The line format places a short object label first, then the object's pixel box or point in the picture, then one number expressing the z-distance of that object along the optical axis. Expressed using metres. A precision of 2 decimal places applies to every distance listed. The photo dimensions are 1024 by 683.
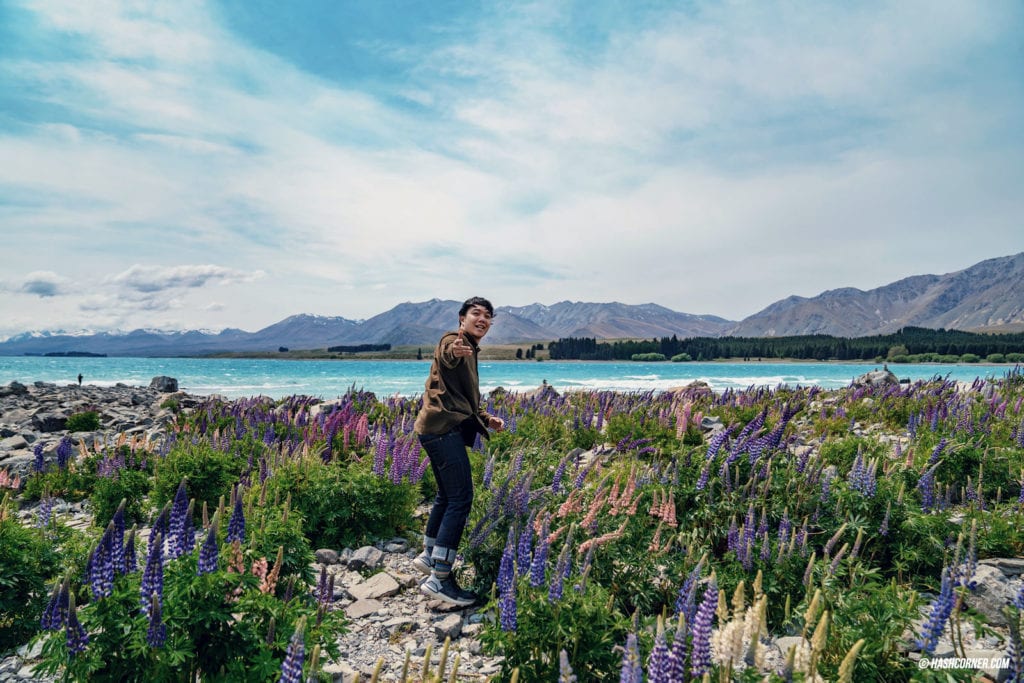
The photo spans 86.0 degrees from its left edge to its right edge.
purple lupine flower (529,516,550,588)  3.70
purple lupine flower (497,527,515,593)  3.88
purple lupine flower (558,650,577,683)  2.40
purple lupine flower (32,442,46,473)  9.00
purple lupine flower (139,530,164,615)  2.99
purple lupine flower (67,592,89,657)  2.90
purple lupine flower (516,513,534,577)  4.05
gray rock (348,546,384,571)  6.08
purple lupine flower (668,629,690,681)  2.53
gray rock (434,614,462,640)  4.73
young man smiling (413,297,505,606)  5.22
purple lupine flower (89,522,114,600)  3.19
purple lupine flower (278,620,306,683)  2.46
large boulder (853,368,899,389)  17.61
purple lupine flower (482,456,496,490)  6.50
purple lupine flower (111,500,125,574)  3.39
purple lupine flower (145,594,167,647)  2.81
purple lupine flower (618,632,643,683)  2.43
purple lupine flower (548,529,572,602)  3.41
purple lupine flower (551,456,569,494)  6.10
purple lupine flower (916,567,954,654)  3.20
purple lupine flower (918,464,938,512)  5.80
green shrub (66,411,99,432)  15.74
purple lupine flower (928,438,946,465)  6.95
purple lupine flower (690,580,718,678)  2.82
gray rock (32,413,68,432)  16.55
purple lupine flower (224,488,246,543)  3.78
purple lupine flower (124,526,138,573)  3.41
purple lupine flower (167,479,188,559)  3.67
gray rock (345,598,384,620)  5.10
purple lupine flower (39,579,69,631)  3.24
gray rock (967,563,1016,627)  4.29
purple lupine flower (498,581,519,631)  3.48
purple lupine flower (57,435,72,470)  9.02
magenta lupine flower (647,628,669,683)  2.58
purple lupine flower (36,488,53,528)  5.96
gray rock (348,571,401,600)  5.44
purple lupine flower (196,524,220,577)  3.13
